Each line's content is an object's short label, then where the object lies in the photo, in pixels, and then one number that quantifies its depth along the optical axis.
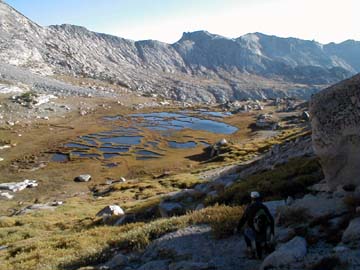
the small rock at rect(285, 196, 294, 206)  18.20
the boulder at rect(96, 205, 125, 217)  32.69
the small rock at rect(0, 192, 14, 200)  55.45
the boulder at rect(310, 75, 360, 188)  16.52
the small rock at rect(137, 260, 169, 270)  14.00
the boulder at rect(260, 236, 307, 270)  11.33
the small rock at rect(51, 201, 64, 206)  47.70
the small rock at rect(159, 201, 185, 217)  26.39
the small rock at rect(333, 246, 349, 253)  11.26
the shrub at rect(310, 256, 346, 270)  10.30
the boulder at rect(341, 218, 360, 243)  11.86
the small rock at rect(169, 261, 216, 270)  12.75
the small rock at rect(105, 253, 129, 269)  15.40
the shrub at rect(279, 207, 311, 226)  15.13
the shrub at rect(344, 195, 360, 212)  14.34
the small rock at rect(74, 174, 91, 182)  67.19
